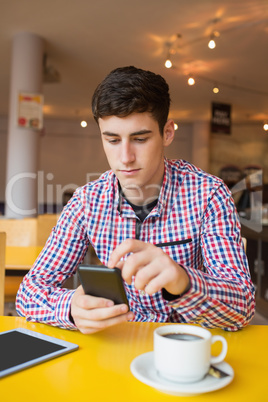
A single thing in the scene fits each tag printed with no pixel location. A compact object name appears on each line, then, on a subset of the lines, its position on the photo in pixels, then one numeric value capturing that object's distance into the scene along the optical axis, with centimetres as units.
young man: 94
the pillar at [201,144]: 1213
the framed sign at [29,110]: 532
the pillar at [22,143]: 534
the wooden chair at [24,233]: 284
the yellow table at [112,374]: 63
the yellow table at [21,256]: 196
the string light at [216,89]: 813
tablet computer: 73
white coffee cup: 63
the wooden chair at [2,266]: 134
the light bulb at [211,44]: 496
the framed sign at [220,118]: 884
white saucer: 63
